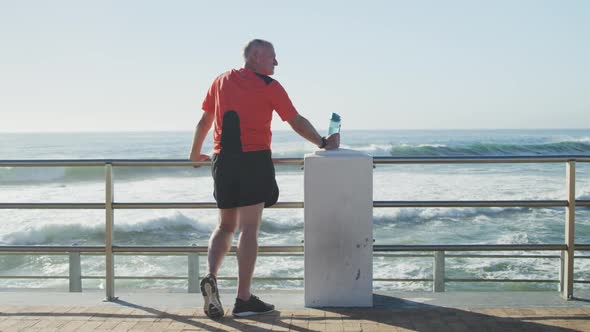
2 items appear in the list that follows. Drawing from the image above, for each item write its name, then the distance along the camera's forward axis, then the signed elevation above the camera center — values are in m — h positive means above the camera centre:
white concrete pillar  3.81 -0.57
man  3.57 -0.10
